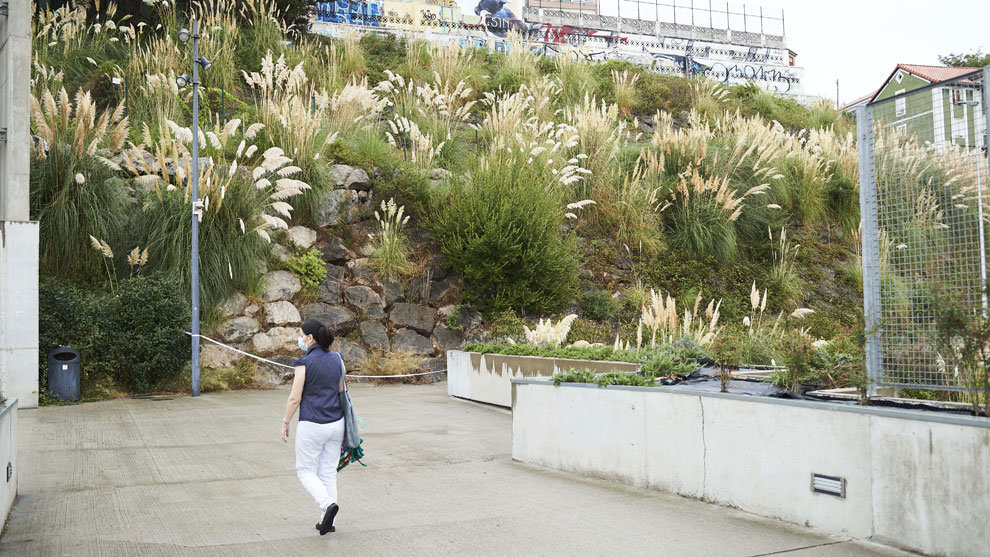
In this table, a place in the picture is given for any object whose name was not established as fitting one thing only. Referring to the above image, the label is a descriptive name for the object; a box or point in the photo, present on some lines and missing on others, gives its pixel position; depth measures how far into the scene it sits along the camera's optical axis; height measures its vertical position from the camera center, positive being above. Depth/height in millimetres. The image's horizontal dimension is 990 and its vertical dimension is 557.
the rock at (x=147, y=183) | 13484 +2432
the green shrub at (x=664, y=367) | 8117 -556
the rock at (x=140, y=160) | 14250 +2959
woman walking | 5473 -671
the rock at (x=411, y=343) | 15867 -491
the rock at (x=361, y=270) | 16172 +981
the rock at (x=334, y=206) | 16344 +2311
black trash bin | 11945 -734
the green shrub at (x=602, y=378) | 7234 -596
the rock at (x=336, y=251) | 16094 +1367
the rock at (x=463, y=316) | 16469 +12
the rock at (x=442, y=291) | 16672 +539
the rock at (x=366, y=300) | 15859 +369
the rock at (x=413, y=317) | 16094 +16
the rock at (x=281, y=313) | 14875 +144
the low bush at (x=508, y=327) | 14828 -212
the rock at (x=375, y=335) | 15648 -320
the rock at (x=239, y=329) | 14314 -125
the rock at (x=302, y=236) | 15859 +1656
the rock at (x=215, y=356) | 14016 -594
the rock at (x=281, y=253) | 15383 +1300
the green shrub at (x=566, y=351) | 10336 -518
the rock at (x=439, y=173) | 17792 +3156
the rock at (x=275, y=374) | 14414 -944
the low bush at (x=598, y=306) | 16734 +161
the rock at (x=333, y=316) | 15281 +75
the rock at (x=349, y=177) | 16812 +2965
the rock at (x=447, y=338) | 16234 -425
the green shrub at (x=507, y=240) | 15617 +1480
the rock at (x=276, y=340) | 14609 -345
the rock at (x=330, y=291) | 15641 +559
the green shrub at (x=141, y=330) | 12625 -91
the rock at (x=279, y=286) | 15023 +655
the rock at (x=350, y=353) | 15172 -637
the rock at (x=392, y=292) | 16188 +527
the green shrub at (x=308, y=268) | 15484 +1002
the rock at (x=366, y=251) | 16469 +1379
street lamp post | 12883 +1771
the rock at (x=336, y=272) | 15952 +940
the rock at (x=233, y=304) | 14445 +324
